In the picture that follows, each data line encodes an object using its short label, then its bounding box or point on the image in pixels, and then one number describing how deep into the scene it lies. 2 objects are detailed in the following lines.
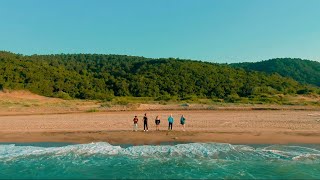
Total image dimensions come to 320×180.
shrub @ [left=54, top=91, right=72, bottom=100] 61.19
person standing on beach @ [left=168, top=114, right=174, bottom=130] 25.64
